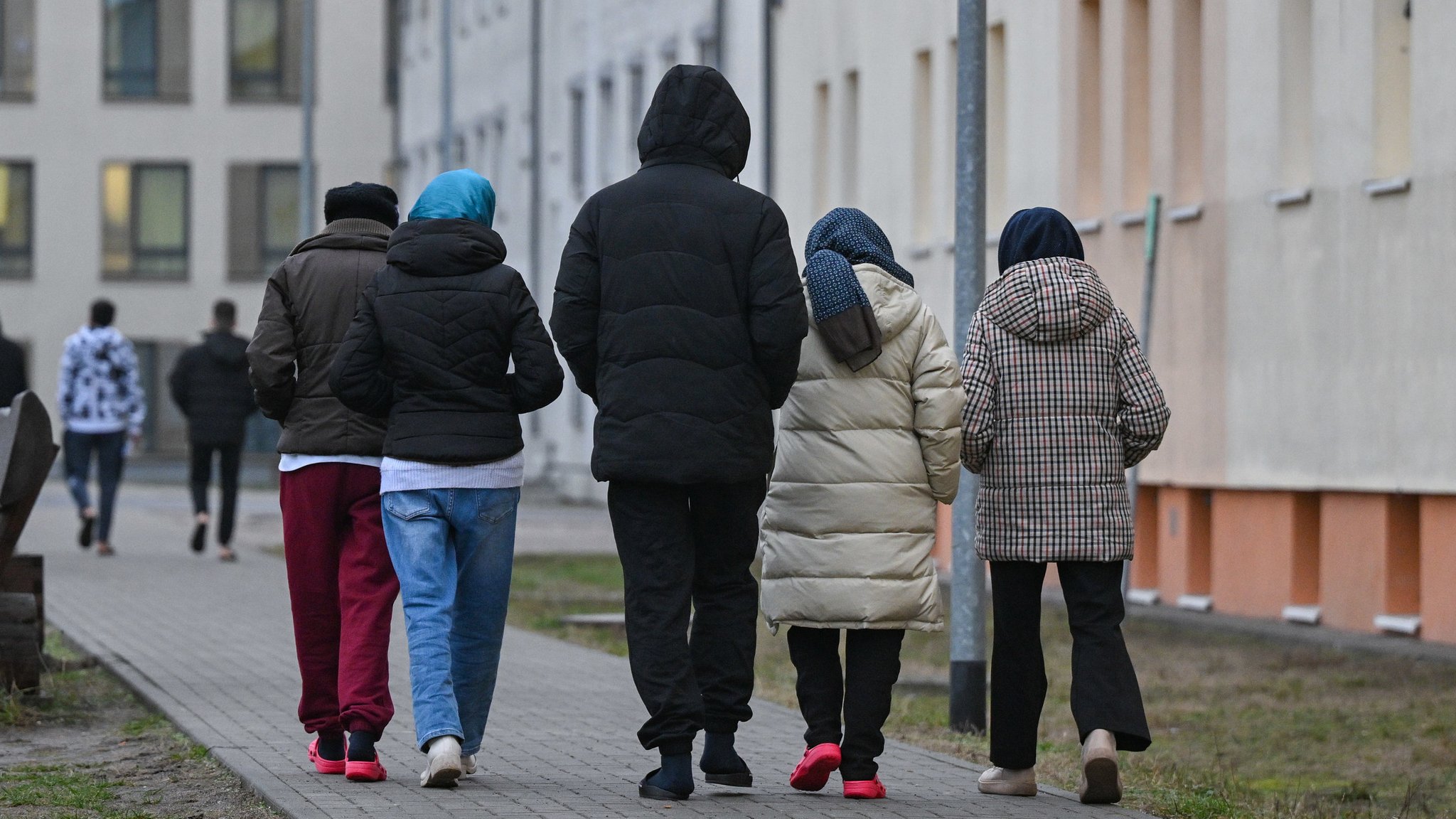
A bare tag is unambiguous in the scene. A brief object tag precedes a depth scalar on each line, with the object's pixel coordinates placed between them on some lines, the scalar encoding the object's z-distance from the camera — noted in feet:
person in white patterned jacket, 130.93
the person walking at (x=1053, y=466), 50.67
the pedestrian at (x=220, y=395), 129.49
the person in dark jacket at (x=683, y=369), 47.85
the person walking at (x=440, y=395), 50.21
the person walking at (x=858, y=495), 49.57
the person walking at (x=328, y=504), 51.39
